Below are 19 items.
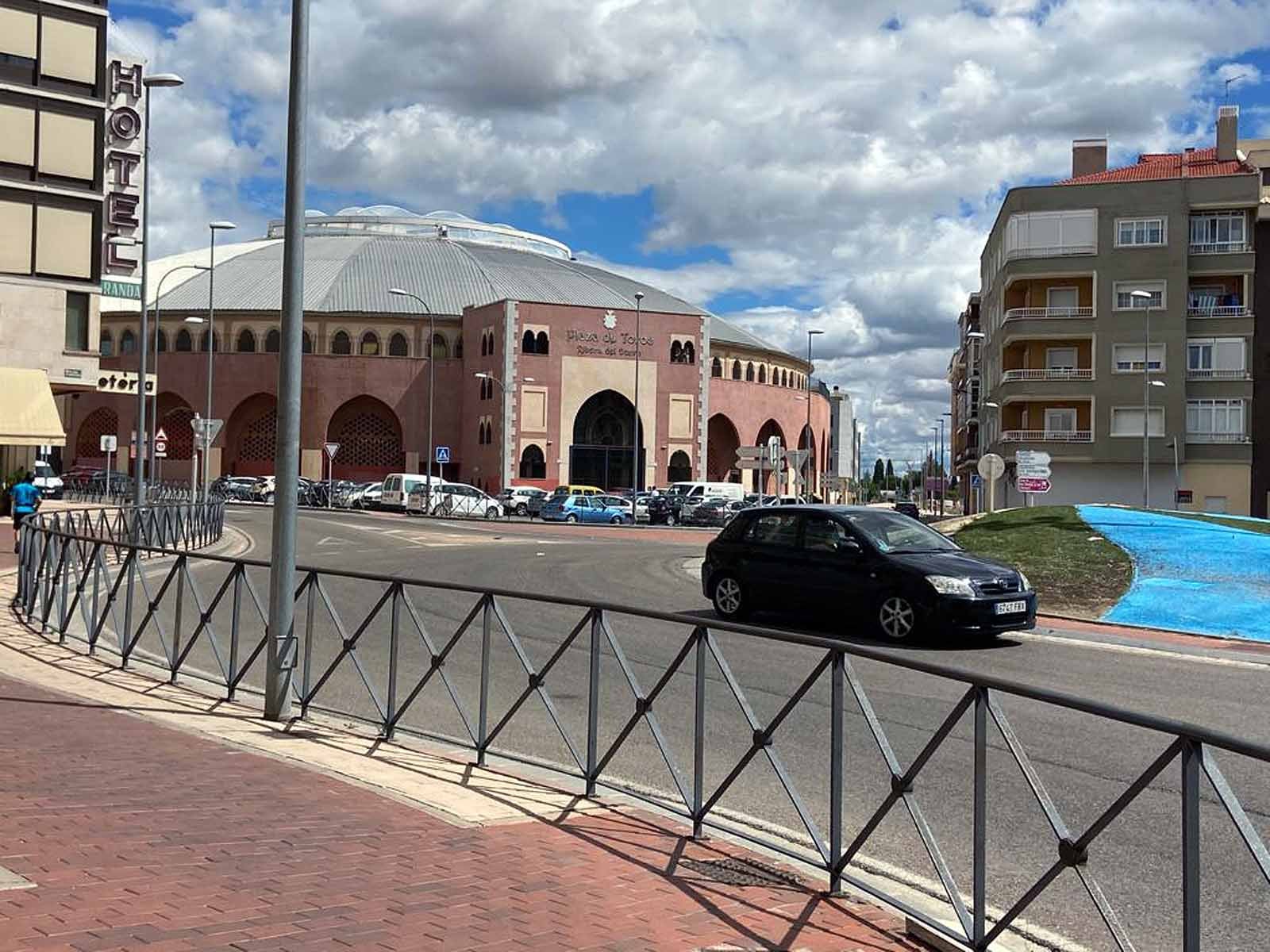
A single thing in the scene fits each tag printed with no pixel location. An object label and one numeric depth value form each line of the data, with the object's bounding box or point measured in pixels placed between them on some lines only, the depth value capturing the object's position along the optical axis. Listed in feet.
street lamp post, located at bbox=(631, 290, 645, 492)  267.35
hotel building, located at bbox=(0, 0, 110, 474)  125.18
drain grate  17.90
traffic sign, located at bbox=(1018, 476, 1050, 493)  100.68
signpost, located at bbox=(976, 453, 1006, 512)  103.24
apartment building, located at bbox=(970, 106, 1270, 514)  181.68
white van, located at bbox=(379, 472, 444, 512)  193.26
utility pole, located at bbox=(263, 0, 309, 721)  30.25
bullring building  253.85
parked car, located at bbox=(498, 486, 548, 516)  204.85
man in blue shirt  79.51
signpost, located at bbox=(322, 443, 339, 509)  172.63
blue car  177.47
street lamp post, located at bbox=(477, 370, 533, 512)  248.93
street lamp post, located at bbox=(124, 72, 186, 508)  96.78
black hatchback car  45.70
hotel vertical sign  130.93
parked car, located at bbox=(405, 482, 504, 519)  184.03
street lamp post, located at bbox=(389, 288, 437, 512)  181.78
